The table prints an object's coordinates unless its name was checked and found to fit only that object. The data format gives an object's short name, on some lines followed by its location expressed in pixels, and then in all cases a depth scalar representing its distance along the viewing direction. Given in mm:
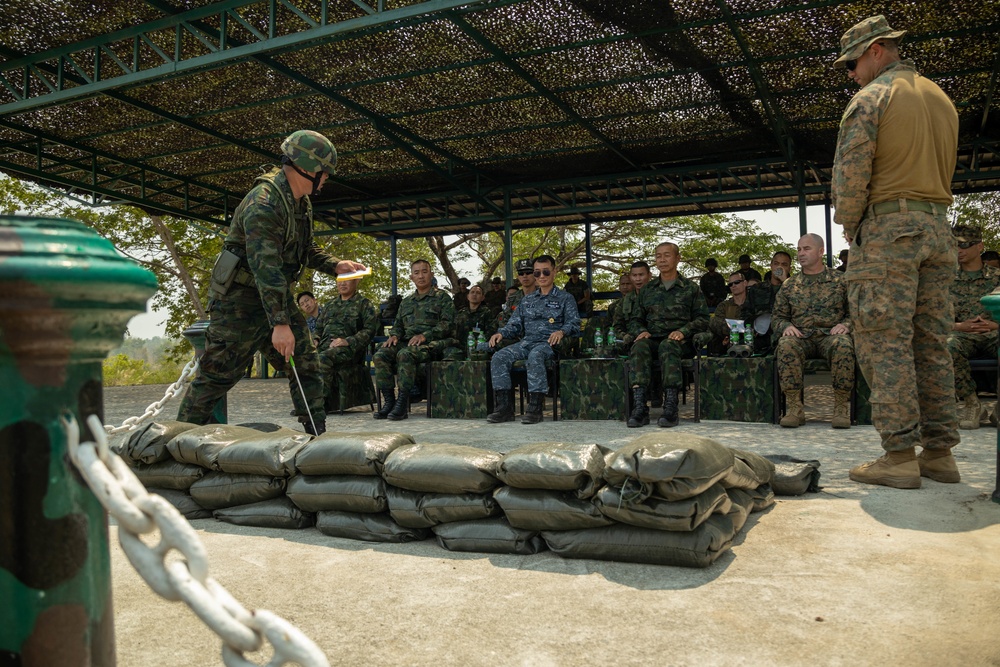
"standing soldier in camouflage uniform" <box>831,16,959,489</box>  3396
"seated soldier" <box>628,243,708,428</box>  6234
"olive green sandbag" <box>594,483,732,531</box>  2297
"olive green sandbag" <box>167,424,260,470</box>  3076
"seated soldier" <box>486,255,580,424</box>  6754
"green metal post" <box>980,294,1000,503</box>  3012
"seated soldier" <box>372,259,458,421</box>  7352
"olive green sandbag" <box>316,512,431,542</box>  2730
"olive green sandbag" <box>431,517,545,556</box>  2535
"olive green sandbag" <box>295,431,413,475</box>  2797
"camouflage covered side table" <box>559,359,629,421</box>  6672
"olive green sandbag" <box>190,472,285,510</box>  2980
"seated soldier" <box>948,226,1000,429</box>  5648
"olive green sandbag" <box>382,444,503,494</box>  2619
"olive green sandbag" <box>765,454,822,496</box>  3275
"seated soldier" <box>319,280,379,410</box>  7895
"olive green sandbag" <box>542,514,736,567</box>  2311
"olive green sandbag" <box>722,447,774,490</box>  2711
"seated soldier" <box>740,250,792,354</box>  7207
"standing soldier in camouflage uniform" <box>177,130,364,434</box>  3947
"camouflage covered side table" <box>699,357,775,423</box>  6164
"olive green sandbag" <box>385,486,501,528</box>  2617
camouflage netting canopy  6668
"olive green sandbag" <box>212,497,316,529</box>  2938
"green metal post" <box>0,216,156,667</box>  858
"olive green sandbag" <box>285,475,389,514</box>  2766
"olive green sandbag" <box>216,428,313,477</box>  2939
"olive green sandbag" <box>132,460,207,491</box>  3162
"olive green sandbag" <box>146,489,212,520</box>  3148
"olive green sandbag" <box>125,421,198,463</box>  3193
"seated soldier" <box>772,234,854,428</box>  5781
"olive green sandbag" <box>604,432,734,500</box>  2283
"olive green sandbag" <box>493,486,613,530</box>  2449
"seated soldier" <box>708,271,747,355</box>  7133
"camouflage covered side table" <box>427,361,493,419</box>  7188
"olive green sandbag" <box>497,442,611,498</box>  2445
